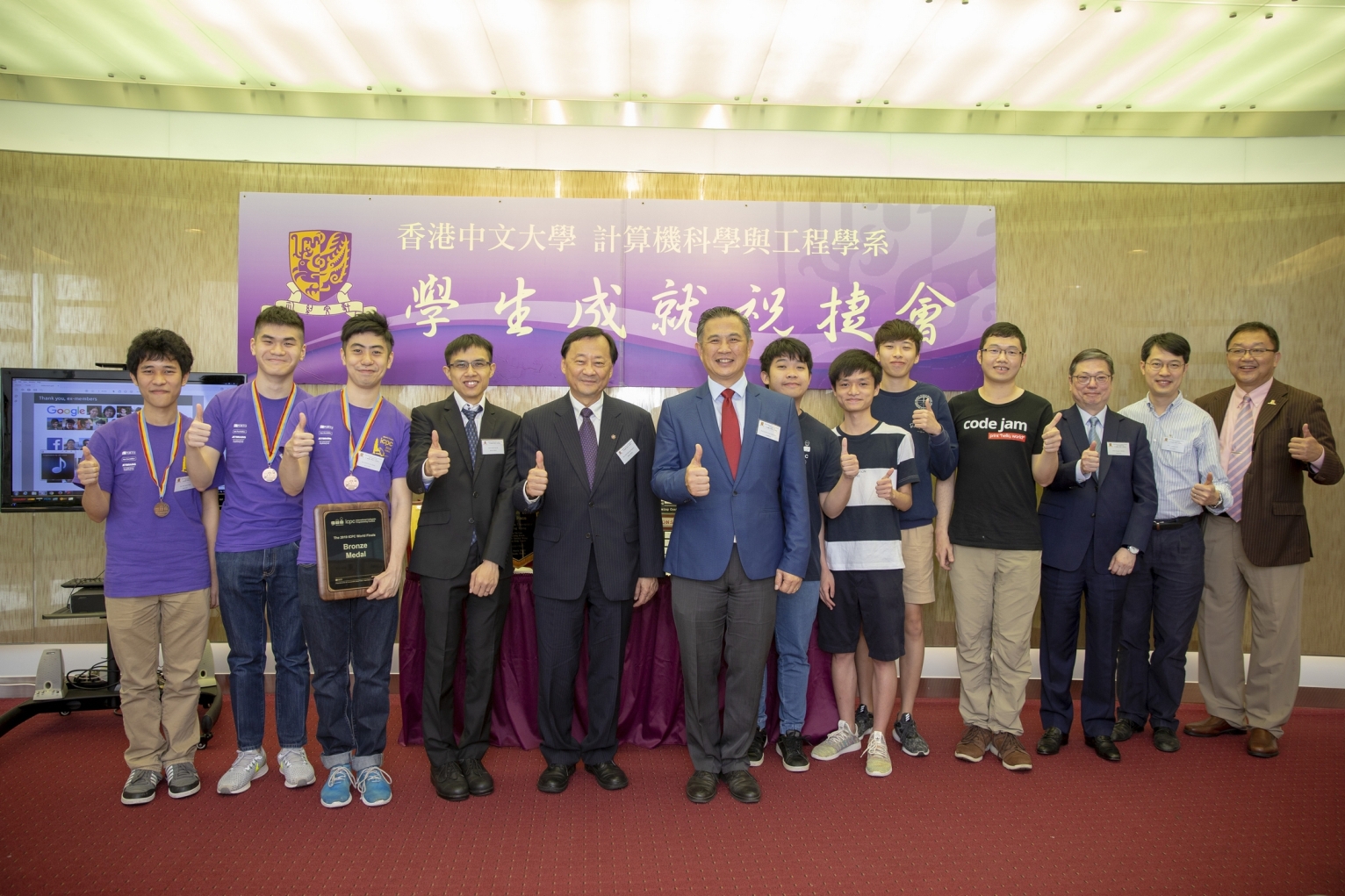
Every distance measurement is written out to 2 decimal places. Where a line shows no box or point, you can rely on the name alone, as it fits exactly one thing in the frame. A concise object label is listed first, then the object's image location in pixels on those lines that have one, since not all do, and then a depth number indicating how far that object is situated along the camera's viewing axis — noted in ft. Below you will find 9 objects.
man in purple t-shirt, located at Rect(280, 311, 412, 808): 8.97
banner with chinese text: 13.48
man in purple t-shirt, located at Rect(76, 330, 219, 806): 9.04
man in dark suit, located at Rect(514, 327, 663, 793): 9.15
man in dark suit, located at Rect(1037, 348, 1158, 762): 10.74
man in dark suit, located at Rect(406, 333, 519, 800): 9.17
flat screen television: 11.03
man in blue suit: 8.93
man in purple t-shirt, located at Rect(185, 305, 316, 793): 9.14
